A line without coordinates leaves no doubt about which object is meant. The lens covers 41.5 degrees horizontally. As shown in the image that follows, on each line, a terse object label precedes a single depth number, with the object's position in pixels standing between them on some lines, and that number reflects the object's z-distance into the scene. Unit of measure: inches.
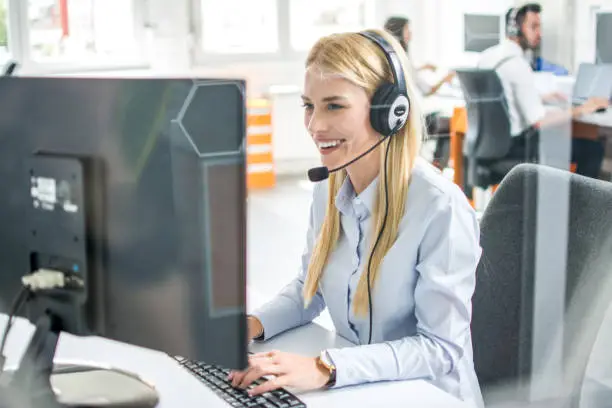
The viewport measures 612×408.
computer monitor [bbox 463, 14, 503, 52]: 135.9
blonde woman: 47.0
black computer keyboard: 38.9
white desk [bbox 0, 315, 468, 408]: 40.1
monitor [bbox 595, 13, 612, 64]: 122.8
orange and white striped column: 152.1
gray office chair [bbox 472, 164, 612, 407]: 49.8
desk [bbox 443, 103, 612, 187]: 131.1
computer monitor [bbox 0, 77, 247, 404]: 30.3
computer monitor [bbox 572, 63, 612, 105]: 124.2
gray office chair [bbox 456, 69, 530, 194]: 139.4
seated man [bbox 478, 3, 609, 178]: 129.4
